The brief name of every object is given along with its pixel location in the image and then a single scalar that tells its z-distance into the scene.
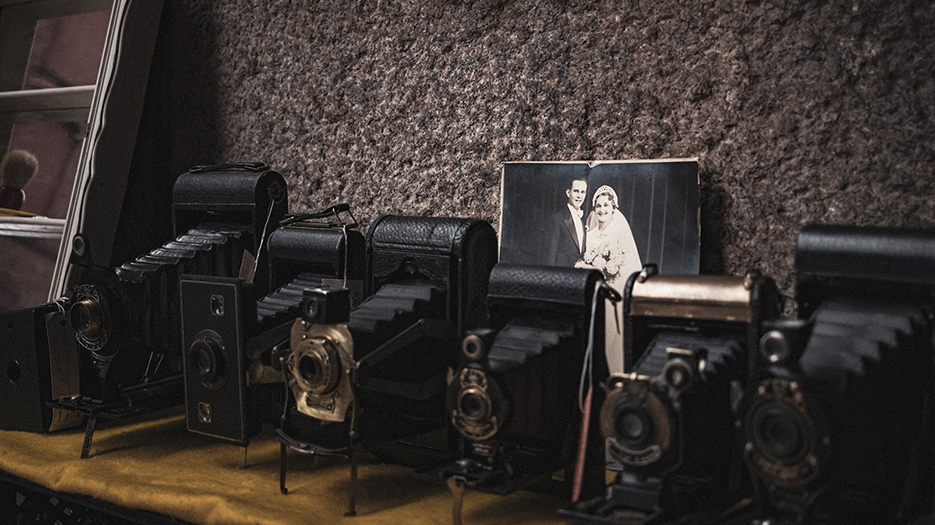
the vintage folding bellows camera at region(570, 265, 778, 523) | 1.26
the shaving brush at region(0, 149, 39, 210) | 2.93
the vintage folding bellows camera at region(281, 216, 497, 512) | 1.60
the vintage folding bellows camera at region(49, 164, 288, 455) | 2.04
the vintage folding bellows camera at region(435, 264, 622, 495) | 1.42
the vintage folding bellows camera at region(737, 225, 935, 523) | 1.12
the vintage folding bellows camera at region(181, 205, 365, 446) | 1.80
